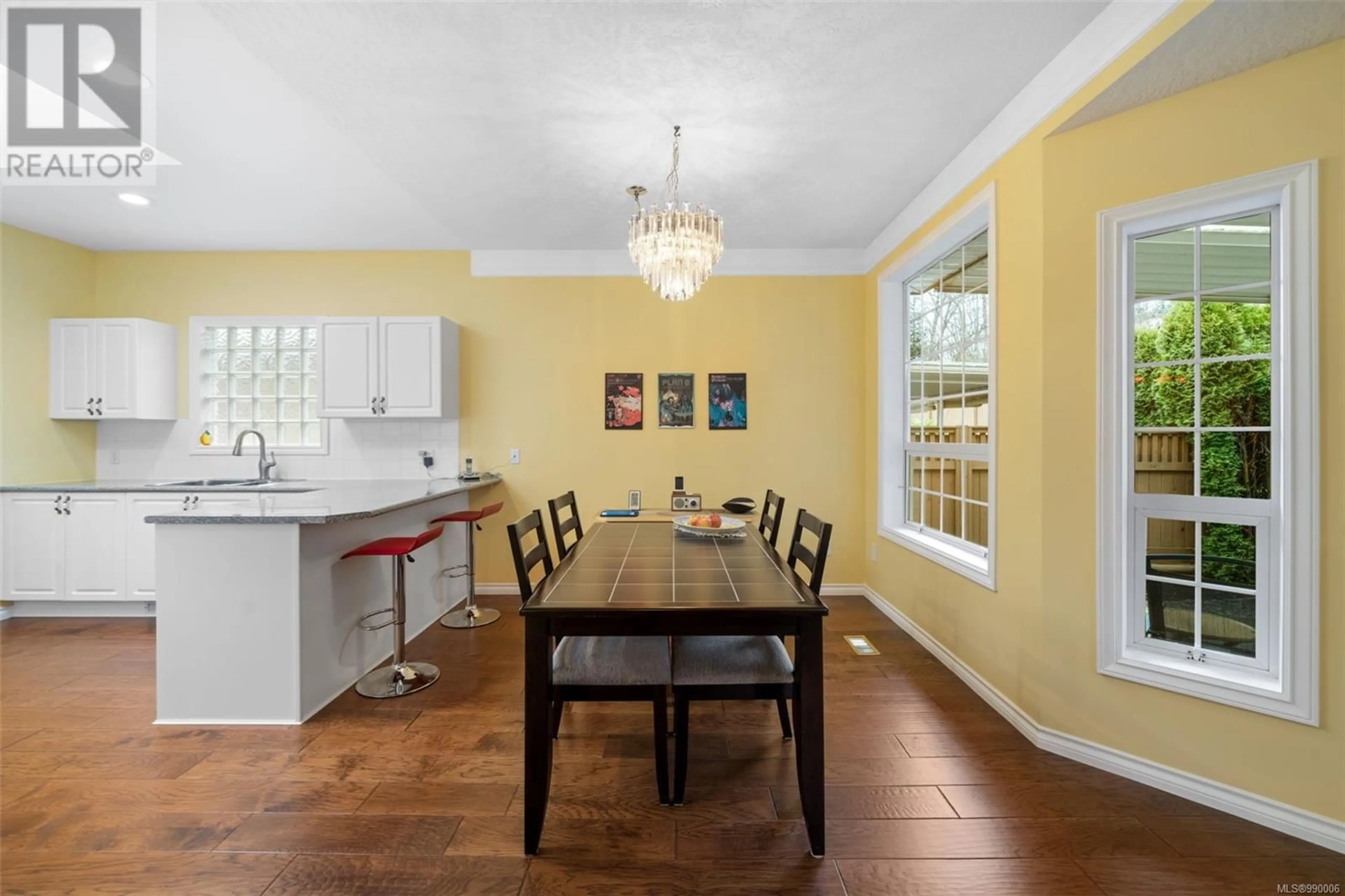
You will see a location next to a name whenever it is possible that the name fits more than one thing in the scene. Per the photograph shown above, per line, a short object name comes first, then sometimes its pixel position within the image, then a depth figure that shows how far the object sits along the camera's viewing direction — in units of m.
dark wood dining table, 1.58
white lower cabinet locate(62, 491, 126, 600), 3.56
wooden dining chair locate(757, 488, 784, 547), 2.71
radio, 3.57
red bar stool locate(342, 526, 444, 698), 2.54
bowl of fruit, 2.57
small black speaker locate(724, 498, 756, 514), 3.38
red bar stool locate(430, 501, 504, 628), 3.53
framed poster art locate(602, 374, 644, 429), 4.19
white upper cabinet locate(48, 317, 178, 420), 3.89
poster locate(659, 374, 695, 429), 4.19
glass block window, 4.24
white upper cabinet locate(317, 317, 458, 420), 3.87
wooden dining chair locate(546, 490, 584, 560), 2.46
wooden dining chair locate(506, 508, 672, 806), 1.78
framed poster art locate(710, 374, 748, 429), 4.19
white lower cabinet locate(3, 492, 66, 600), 3.54
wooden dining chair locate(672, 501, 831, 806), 1.77
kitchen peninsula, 2.32
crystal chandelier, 2.37
